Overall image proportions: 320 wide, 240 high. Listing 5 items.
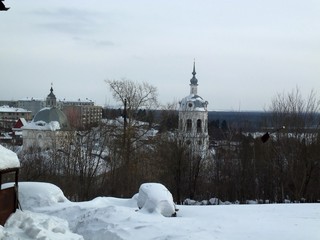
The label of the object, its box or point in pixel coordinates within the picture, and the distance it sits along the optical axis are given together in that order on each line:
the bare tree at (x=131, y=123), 32.19
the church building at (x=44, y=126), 48.44
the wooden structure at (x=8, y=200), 11.42
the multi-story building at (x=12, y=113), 126.50
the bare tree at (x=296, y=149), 25.02
